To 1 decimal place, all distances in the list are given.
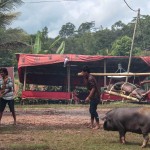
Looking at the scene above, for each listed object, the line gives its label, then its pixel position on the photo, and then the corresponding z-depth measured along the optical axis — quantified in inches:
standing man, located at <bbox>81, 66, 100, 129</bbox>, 466.0
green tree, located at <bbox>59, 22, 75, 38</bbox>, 4190.5
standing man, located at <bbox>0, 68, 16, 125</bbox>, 487.2
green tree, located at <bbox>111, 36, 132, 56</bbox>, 1862.5
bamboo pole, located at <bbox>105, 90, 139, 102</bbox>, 652.7
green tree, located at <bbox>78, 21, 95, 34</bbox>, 4035.4
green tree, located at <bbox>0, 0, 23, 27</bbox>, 660.1
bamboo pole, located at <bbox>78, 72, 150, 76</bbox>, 630.5
